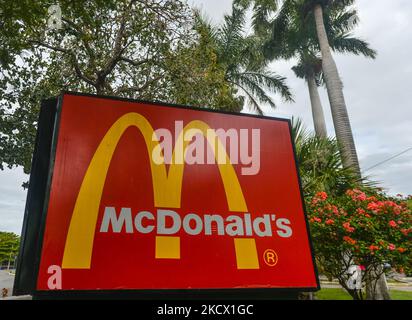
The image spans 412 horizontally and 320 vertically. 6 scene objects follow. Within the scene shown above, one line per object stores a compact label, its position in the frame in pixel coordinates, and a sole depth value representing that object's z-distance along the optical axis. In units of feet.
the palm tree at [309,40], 54.75
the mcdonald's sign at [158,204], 8.89
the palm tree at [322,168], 25.66
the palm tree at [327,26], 39.85
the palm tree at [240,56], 48.98
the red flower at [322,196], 21.54
